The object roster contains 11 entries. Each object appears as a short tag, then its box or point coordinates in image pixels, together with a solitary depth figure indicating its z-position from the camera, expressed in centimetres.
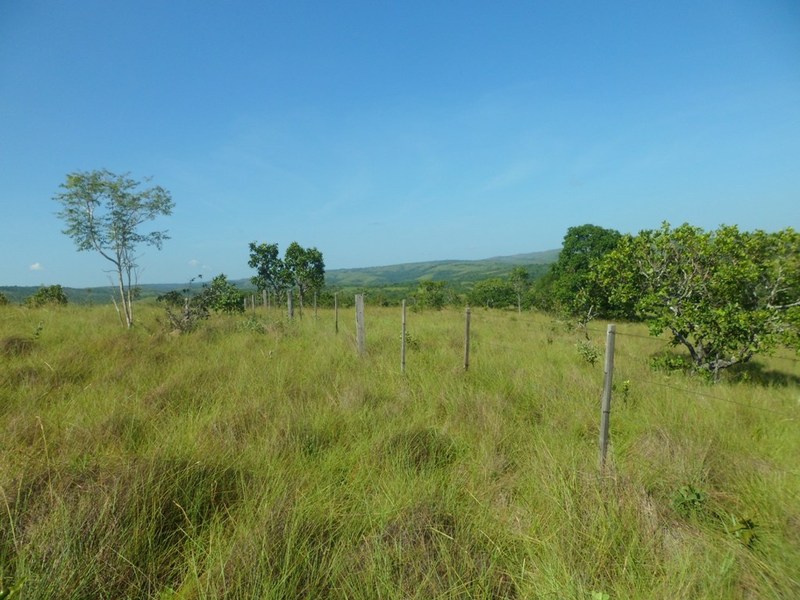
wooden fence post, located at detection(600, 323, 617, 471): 311
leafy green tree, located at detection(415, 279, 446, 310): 2359
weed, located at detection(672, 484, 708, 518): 260
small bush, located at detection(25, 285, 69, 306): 1653
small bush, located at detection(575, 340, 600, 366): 695
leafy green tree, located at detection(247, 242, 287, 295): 2373
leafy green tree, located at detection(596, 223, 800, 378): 569
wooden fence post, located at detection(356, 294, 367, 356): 748
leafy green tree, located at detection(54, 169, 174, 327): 1075
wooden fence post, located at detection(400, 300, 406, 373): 622
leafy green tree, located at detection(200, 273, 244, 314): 1133
